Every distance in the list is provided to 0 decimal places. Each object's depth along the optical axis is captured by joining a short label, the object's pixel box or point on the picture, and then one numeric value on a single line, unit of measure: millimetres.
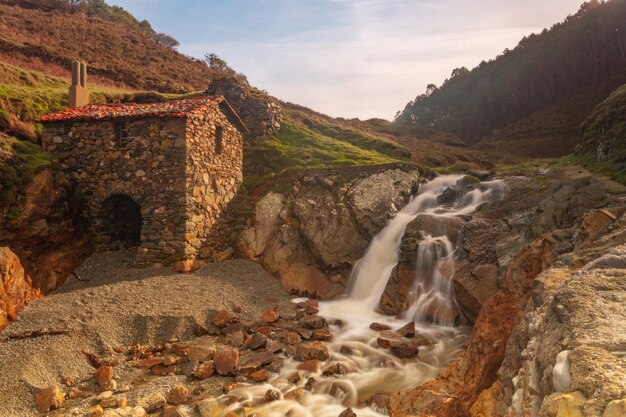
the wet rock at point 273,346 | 11297
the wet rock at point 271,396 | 8992
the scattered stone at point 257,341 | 11514
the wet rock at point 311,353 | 11008
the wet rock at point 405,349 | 11219
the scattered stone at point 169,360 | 10408
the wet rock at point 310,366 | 10430
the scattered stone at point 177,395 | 8773
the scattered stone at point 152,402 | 8453
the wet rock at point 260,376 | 9867
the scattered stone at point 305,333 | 12362
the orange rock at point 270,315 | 13512
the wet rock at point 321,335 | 12453
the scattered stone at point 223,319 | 12789
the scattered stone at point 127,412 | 7941
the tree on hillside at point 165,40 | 65250
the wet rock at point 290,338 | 11948
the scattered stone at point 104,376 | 9414
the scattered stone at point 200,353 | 10633
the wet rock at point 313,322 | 13188
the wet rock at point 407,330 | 12664
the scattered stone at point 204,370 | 9852
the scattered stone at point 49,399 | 8523
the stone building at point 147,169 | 16625
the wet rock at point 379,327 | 13422
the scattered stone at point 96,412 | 7973
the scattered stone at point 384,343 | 11797
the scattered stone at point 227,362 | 10031
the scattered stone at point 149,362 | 10344
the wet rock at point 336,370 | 10234
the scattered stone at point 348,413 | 8125
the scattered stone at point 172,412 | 8078
